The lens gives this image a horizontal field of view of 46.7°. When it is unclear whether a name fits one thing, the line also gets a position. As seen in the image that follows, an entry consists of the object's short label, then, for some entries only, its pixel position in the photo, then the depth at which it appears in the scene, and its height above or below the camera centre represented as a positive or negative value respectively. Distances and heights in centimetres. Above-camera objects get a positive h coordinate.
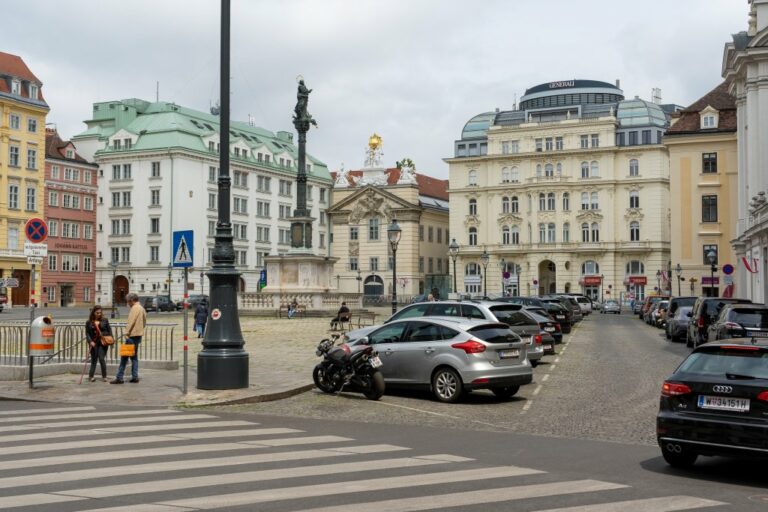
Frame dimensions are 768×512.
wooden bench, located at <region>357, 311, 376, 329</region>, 4536 -149
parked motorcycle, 1603 -148
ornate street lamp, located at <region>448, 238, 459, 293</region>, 5269 +256
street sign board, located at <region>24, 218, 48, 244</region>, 1742 +120
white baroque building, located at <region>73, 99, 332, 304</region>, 8762 +1016
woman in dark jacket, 1814 -90
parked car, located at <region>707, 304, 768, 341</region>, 2245 -78
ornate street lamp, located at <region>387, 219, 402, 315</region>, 3712 +239
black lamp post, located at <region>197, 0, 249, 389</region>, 1639 -37
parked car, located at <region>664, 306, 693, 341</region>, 3472 -128
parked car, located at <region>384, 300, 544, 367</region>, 2197 -55
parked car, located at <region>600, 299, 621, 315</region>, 7794 -145
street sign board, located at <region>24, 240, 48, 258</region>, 1762 +84
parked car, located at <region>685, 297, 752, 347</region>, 2806 -71
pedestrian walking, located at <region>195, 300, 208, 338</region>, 3566 -99
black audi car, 892 -118
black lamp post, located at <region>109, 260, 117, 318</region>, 8389 +208
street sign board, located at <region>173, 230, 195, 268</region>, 1638 +79
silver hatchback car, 1573 -120
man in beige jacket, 1777 -80
